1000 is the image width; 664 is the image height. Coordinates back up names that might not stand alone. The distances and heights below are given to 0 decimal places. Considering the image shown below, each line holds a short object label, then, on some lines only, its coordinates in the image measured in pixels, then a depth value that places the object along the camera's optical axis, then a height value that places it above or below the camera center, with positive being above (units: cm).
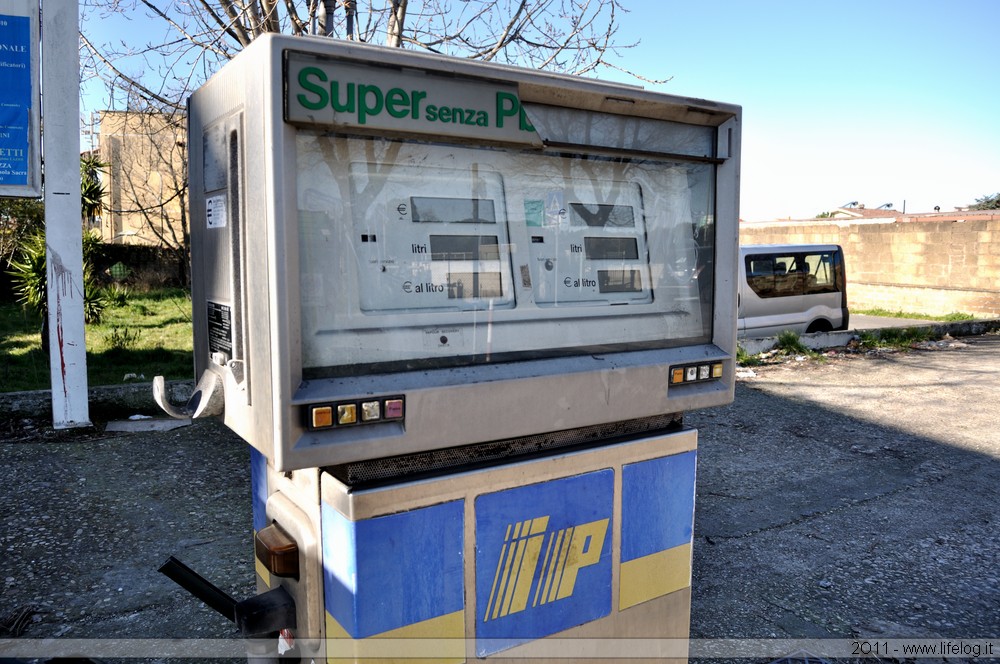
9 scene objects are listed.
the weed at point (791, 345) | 1001 -91
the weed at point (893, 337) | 1077 -90
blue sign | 548 +130
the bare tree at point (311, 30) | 520 +179
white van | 1204 -22
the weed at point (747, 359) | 932 -103
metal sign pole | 555 +51
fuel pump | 170 -12
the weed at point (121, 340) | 931 -76
